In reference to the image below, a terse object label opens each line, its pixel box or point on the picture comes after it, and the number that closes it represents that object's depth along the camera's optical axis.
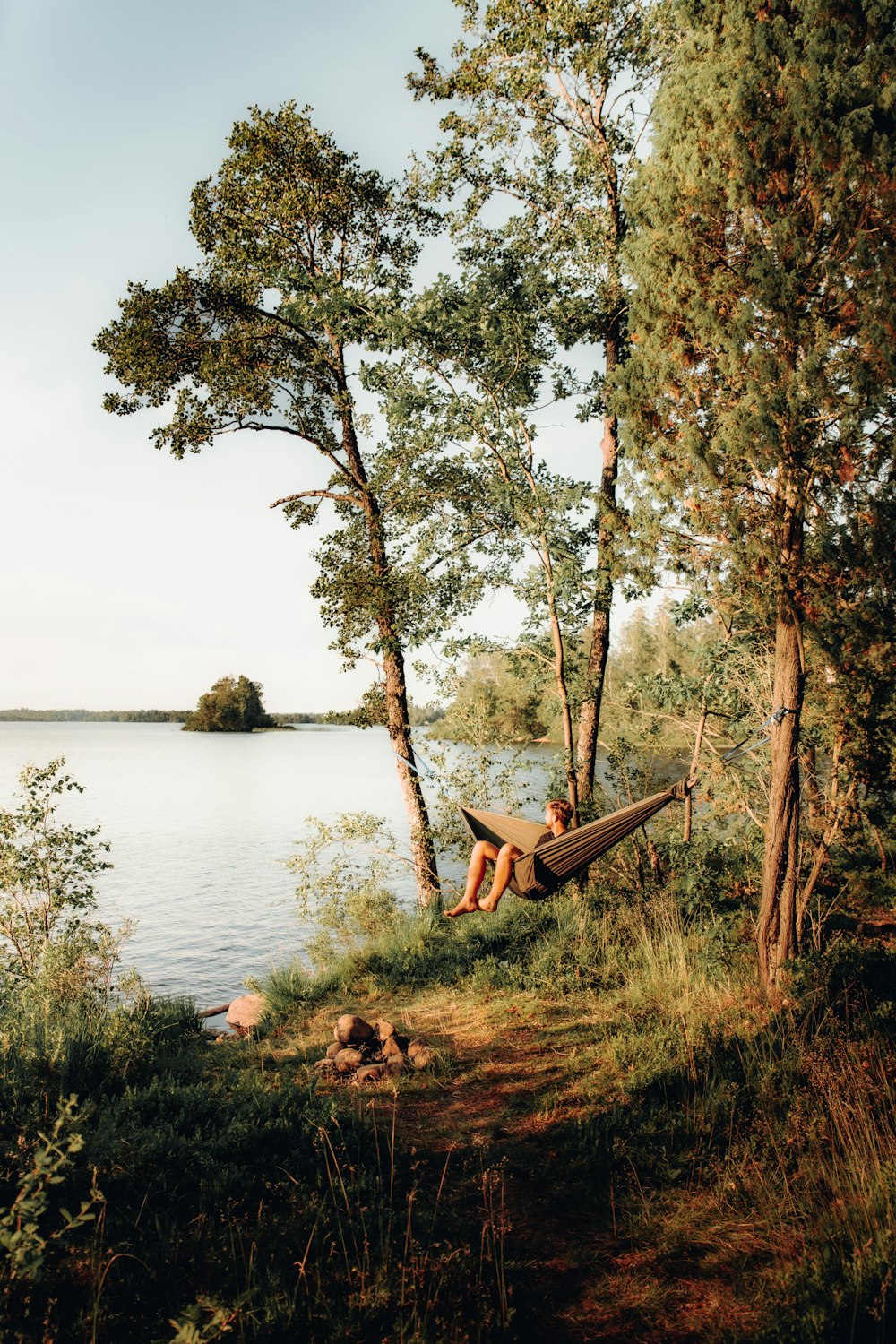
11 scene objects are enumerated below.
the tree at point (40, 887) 6.91
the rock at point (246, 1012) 7.06
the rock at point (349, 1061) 4.89
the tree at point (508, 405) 6.89
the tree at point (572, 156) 7.05
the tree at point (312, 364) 7.77
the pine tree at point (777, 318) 4.40
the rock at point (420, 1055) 4.87
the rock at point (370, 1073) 4.70
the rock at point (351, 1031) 5.23
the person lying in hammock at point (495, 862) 5.25
